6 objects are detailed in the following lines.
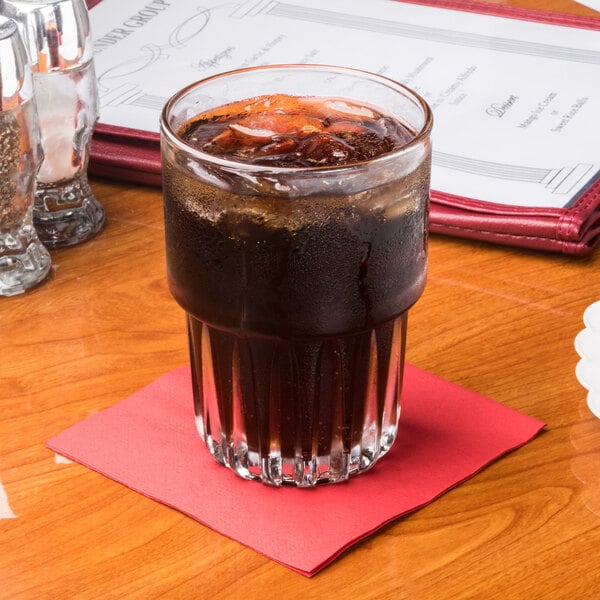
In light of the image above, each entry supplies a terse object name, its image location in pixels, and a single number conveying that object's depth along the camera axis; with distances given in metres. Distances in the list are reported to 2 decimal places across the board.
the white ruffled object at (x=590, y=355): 0.81
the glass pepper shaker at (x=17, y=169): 0.86
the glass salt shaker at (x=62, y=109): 0.91
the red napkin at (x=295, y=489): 0.77
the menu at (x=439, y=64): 0.97
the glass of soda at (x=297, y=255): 0.74
